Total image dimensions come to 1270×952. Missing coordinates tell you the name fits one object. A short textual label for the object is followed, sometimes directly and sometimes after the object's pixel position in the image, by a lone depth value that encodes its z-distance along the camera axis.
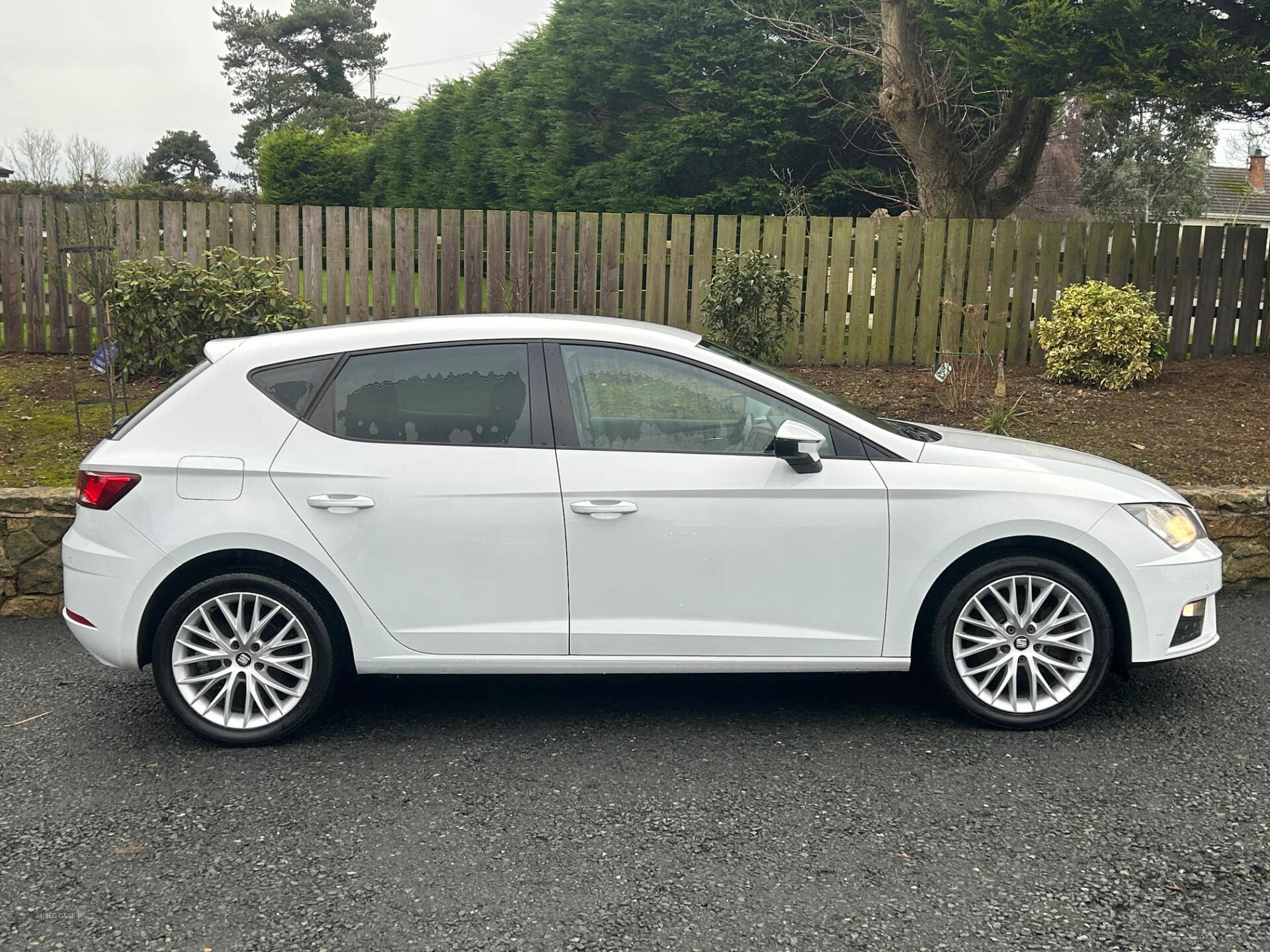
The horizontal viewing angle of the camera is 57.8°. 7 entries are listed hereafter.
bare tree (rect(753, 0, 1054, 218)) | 12.95
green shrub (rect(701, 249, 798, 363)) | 10.53
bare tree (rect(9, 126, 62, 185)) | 39.81
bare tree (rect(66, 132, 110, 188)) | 41.69
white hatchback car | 4.35
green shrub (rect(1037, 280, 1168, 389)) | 10.21
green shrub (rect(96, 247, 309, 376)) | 9.43
